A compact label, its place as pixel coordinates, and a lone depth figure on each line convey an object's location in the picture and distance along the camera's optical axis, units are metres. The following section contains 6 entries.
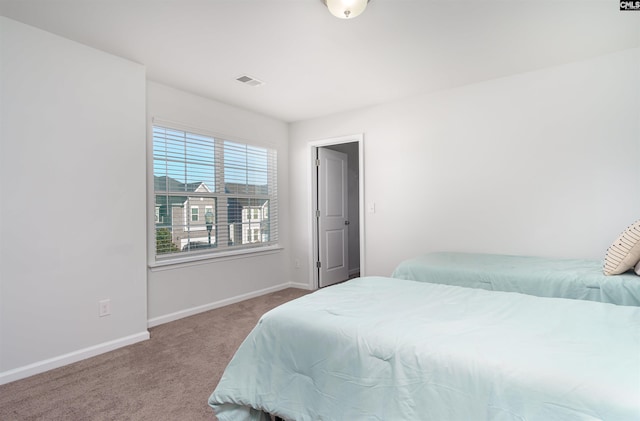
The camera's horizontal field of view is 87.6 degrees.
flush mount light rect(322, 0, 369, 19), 1.97
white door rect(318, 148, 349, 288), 4.73
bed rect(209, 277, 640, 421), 0.96
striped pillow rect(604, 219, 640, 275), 2.03
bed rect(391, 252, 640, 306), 2.03
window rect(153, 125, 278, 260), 3.37
